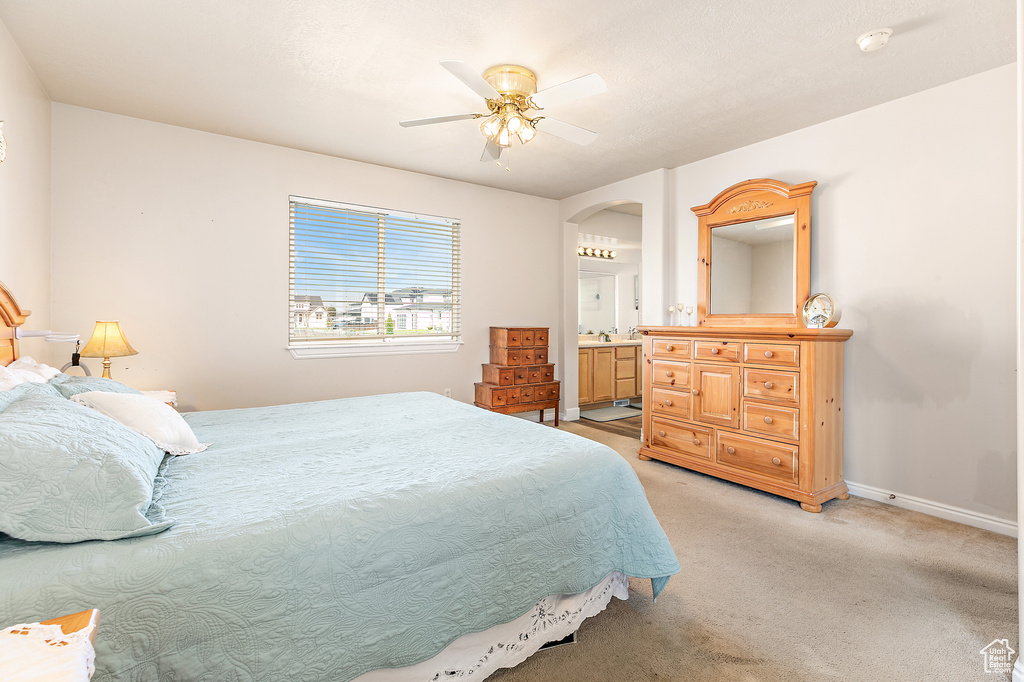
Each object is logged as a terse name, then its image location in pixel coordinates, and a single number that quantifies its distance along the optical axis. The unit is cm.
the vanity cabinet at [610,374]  596
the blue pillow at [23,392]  142
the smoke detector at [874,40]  225
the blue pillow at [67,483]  101
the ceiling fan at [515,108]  245
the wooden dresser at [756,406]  293
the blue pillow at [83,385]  184
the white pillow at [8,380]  156
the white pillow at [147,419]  172
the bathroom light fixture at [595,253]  637
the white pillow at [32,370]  183
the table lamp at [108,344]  276
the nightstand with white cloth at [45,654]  62
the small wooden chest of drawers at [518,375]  472
